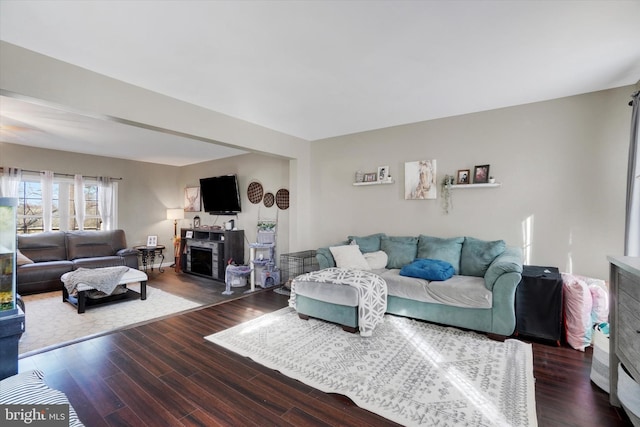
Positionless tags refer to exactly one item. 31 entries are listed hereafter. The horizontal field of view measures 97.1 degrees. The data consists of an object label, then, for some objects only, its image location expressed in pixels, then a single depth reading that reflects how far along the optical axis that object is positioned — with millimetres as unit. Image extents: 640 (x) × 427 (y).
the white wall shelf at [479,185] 3580
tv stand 5715
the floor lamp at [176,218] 6725
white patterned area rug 1849
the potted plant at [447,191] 3913
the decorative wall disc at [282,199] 5418
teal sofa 2812
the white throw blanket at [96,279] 3855
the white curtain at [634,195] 2605
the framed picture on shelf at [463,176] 3814
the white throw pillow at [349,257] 3818
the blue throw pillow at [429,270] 3225
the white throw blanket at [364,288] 2979
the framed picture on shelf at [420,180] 4074
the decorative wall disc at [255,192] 5864
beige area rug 3064
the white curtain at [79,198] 5855
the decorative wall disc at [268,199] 5664
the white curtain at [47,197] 5504
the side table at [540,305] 2754
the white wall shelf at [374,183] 4407
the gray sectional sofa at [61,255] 4723
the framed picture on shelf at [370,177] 4594
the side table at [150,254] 6376
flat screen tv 6104
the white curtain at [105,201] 6172
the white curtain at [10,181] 5023
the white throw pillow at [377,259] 3918
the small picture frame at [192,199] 7070
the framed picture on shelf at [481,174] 3670
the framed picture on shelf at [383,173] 4465
